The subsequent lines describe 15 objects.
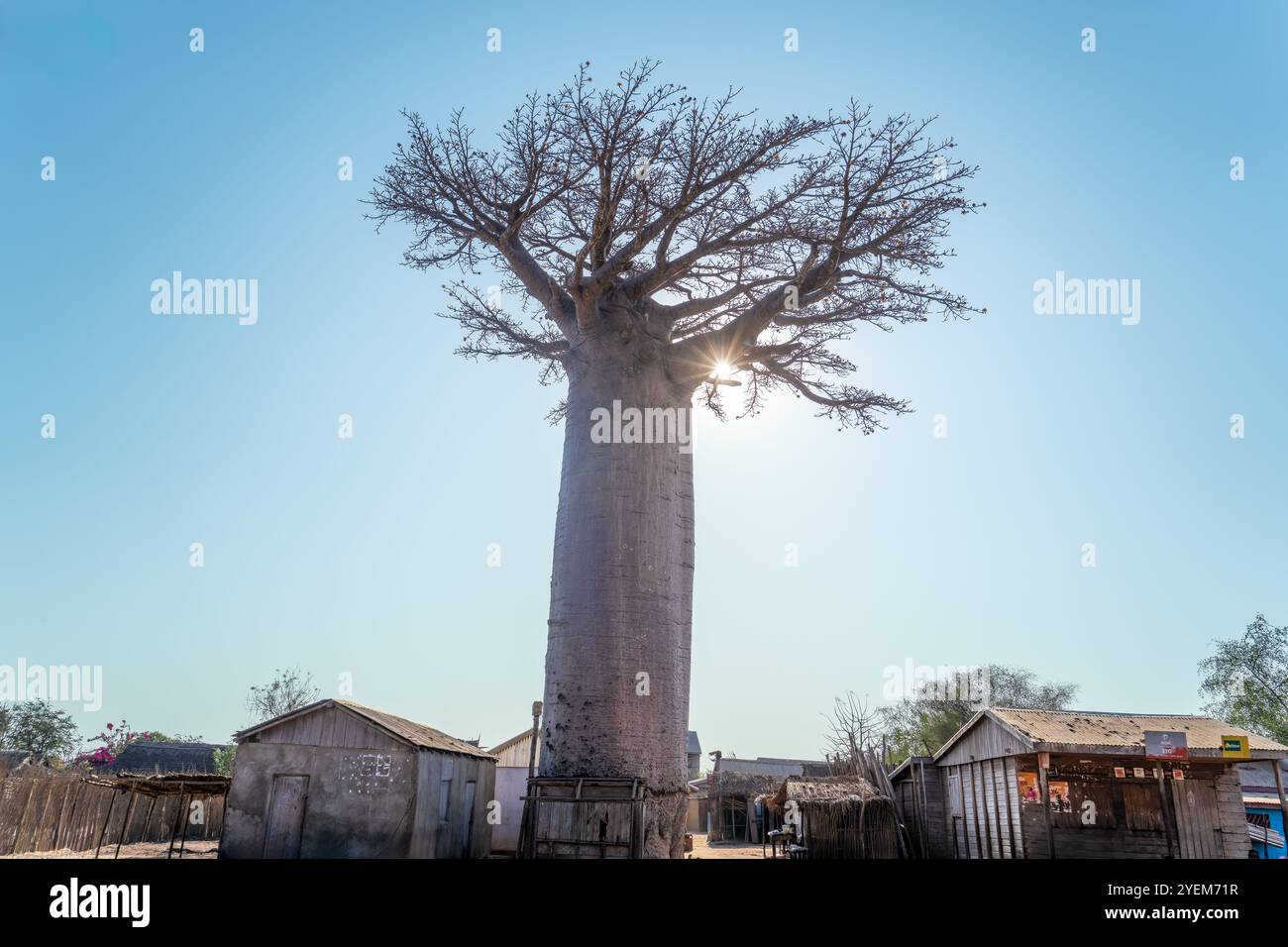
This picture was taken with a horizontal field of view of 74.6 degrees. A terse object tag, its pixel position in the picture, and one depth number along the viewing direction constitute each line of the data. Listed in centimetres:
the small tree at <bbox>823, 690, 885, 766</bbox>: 1803
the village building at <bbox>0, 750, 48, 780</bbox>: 1830
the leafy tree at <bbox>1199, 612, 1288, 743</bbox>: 2516
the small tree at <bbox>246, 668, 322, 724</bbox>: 3212
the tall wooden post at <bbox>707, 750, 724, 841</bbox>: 2823
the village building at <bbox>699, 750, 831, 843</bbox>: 2791
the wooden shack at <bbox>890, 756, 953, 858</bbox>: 1634
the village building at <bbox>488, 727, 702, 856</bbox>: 1978
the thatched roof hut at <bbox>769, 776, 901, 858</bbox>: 1588
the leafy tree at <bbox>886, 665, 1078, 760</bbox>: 2973
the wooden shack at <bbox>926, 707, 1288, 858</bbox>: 1210
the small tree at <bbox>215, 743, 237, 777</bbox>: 2505
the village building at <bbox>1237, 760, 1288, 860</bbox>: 1456
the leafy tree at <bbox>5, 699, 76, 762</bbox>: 3538
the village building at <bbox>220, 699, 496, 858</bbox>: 1244
